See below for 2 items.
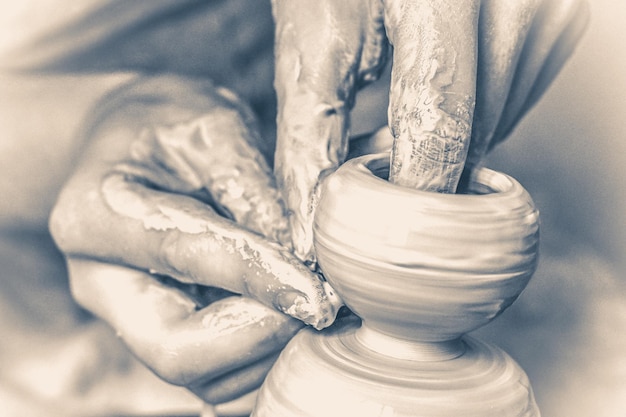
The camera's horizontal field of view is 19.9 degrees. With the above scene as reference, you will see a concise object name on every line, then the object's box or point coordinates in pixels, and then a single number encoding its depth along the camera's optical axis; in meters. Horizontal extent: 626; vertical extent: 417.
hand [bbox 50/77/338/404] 0.45
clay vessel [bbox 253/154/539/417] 0.40
